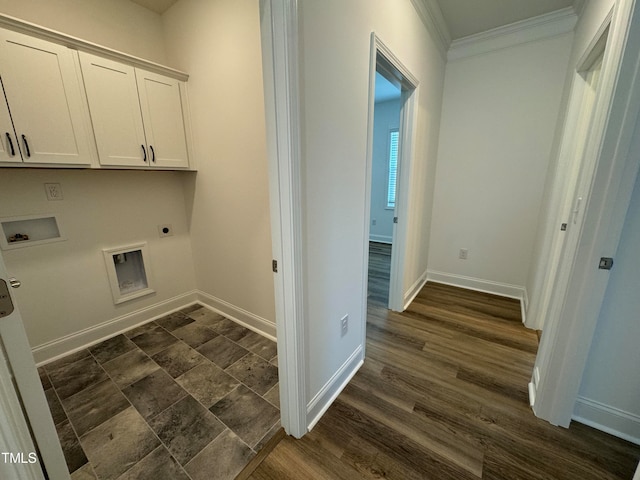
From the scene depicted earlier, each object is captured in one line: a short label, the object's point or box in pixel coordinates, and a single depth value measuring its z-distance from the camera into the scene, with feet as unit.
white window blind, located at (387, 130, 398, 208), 16.65
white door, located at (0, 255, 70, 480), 1.83
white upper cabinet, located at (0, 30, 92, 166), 4.90
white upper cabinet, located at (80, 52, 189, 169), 6.01
